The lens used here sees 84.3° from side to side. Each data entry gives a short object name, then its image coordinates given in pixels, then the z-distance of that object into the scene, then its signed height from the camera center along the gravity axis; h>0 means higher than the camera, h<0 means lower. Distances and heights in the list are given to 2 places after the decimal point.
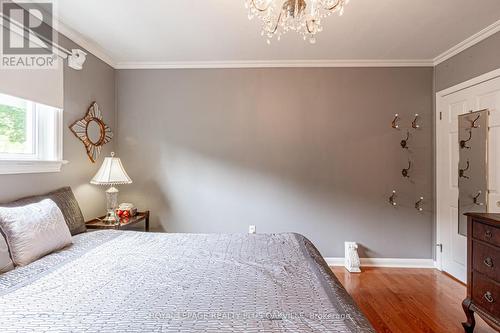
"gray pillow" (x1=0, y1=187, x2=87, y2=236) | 2.23 -0.33
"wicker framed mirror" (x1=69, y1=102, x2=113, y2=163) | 2.80 +0.40
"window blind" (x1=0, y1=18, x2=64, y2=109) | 1.95 +0.66
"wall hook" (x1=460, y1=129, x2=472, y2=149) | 2.85 +0.26
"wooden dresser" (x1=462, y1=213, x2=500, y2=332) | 1.84 -0.72
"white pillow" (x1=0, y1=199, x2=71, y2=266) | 1.62 -0.39
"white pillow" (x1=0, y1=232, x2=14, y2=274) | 1.54 -0.51
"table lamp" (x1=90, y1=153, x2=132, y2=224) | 2.75 -0.10
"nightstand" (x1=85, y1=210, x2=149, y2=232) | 2.66 -0.56
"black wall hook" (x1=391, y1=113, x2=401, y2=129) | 3.36 +0.56
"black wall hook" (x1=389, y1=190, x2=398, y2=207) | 3.37 -0.36
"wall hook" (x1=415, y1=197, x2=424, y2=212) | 3.36 -0.43
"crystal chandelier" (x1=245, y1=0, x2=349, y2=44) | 1.69 +1.01
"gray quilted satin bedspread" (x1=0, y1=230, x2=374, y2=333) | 0.98 -0.55
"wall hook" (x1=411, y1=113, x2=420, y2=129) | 3.37 +0.55
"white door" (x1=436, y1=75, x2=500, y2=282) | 2.57 +0.07
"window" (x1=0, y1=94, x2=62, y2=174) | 2.06 +0.26
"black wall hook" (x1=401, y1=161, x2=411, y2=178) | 3.35 -0.05
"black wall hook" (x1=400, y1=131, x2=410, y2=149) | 3.36 +0.31
